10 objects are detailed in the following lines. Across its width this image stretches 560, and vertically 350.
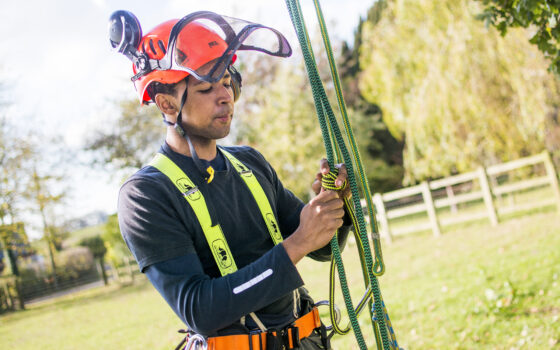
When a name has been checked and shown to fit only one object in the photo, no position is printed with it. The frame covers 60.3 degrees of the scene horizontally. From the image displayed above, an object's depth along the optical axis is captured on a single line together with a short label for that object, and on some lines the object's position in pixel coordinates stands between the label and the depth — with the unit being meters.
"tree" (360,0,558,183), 10.63
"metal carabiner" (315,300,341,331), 2.09
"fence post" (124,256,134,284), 21.45
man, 1.64
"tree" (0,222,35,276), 19.27
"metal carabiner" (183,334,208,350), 1.84
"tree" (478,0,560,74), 3.05
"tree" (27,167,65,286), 20.53
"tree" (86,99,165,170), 23.70
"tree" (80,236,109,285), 29.56
